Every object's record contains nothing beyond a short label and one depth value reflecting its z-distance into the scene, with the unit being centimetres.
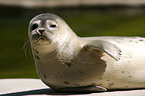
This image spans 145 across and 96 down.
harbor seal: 659
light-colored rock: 655
